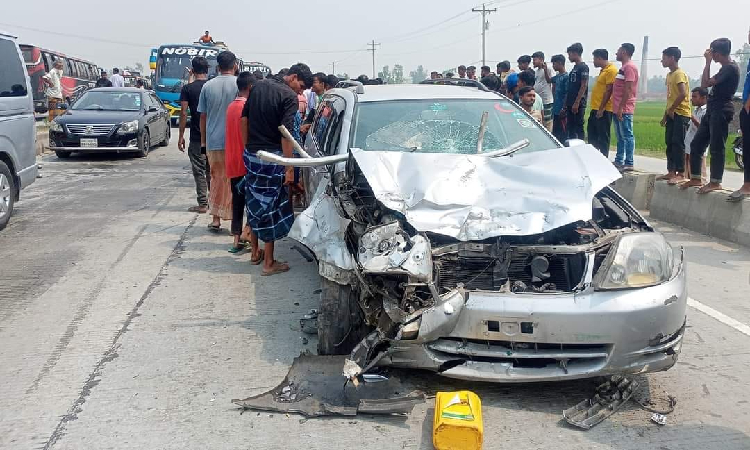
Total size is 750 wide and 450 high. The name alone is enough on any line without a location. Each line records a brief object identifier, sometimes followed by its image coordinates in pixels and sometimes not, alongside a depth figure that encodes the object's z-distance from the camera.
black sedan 14.22
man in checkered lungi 6.04
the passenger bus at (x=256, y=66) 34.06
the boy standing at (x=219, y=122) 7.45
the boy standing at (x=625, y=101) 9.83
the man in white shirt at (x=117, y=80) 22.01
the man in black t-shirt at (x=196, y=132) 8.34
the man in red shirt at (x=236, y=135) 6.62
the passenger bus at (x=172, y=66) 25.77
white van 7.76
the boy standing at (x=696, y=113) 10.38
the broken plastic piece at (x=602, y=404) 3.53
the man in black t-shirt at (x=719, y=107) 7.88
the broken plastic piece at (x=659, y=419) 3.52
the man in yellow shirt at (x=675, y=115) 9.13
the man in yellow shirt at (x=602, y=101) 10.18
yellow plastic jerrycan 3.21
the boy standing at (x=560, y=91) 11.05
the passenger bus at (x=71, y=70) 22.53
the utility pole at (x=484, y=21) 58.16
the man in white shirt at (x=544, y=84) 11.89
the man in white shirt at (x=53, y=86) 19.31
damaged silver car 3.55
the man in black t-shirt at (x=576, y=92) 10.58
